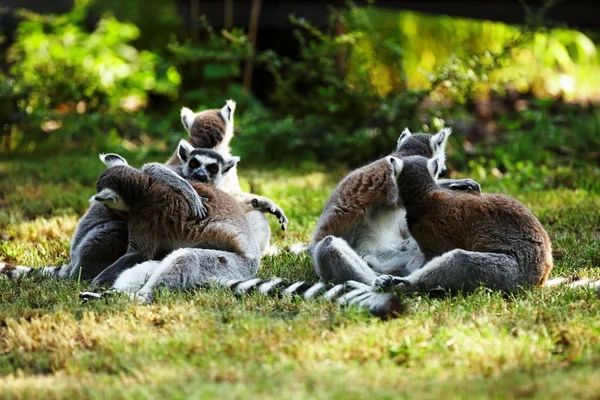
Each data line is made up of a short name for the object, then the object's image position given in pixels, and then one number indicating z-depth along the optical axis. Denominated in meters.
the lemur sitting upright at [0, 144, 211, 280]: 10.45
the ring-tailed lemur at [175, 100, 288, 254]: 12.14
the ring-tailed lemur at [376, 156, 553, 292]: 9.22
